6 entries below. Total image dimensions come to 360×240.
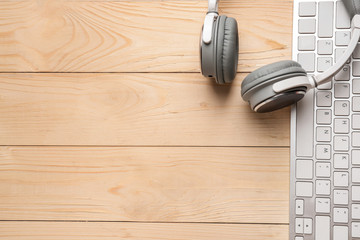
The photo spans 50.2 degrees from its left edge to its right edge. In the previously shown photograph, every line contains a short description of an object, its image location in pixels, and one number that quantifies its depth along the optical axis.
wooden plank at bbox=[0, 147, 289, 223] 0.80
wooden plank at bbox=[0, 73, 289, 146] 0.81
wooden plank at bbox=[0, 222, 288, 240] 0.80
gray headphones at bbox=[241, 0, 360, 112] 0.70
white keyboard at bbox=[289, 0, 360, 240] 0.77
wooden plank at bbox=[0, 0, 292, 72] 0.81
